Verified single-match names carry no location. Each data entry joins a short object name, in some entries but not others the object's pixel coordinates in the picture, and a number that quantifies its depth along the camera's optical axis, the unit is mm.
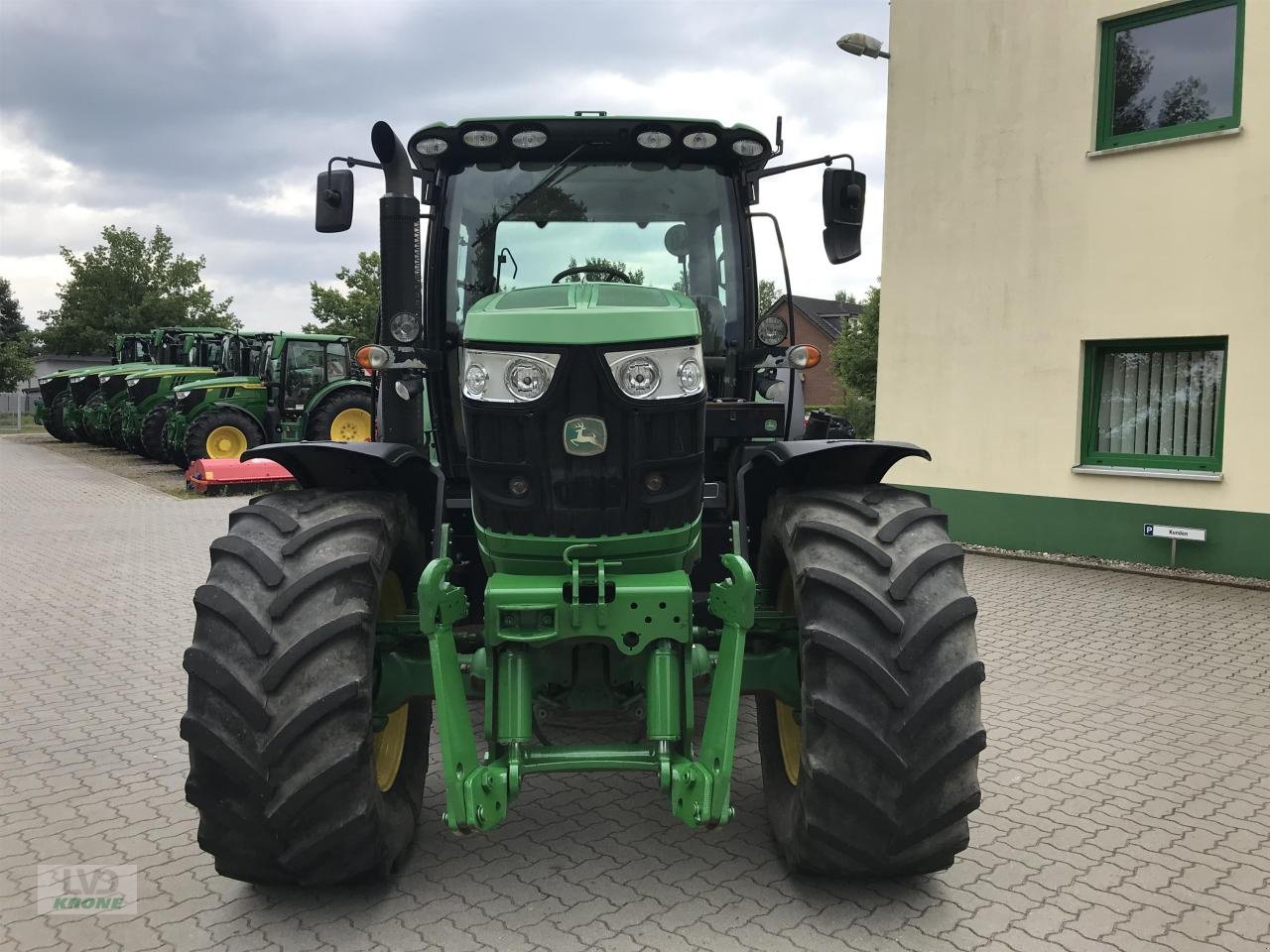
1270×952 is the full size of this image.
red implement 15805
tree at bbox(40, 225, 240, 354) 43406
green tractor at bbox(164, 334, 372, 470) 17622
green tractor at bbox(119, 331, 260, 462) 19781
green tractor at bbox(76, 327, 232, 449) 23062
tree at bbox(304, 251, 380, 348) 38719
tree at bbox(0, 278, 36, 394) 39250
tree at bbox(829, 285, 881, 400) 35125
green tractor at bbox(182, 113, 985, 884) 2924
